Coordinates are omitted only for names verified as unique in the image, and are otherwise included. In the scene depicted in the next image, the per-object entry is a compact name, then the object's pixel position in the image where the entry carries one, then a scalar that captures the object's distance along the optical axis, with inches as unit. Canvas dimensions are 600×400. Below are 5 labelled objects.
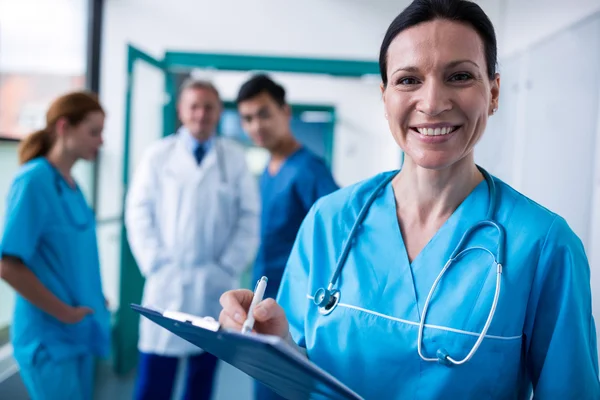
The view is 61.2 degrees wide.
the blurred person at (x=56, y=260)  55.7
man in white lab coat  75.2
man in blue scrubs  75.0
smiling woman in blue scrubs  28.3
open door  94.0
